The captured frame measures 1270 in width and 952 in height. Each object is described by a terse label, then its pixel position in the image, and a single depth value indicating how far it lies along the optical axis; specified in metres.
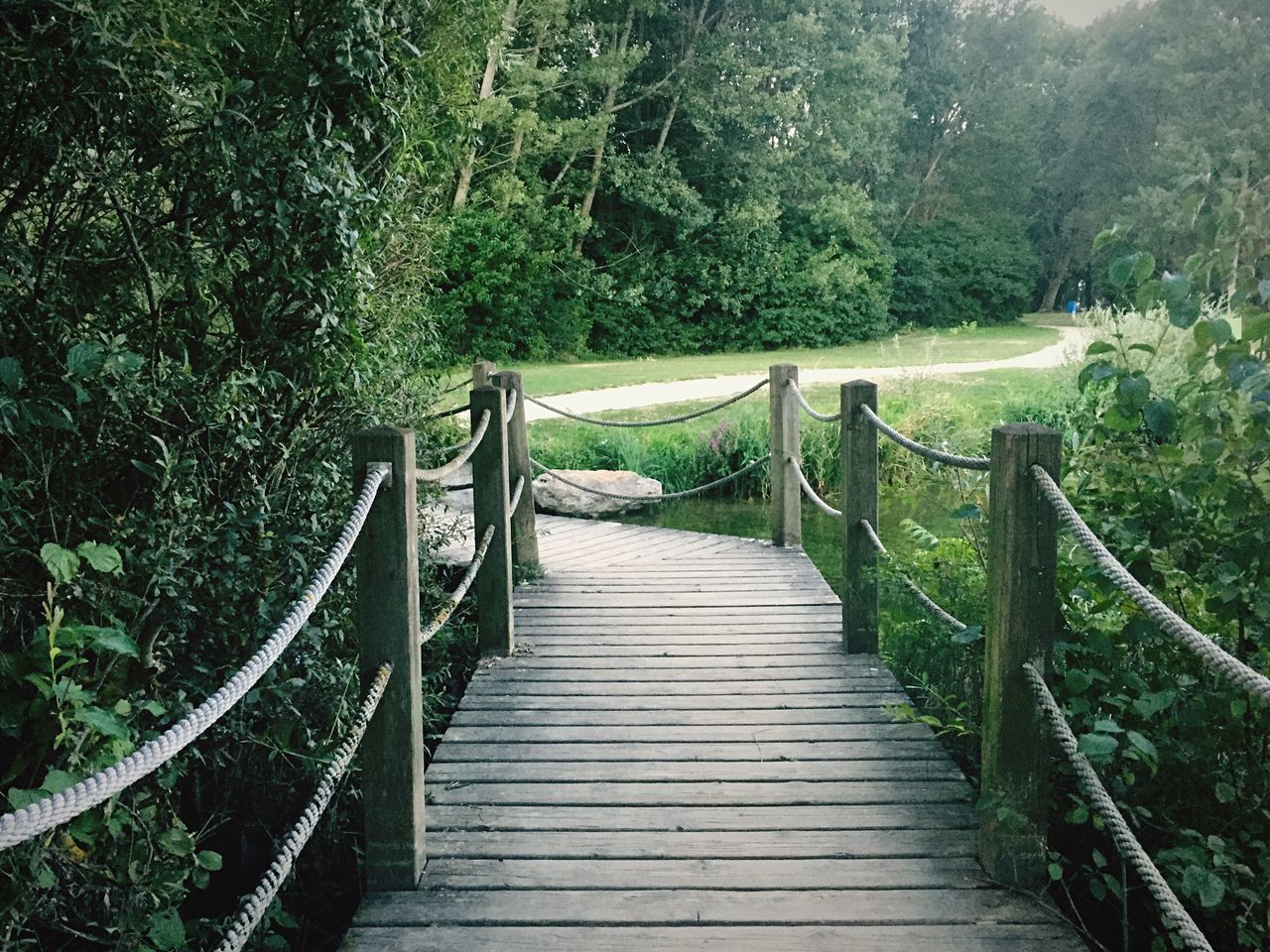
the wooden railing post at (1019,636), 2.74
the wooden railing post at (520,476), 5.75
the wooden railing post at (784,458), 6.54
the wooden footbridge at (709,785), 2.62
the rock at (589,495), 9.48
